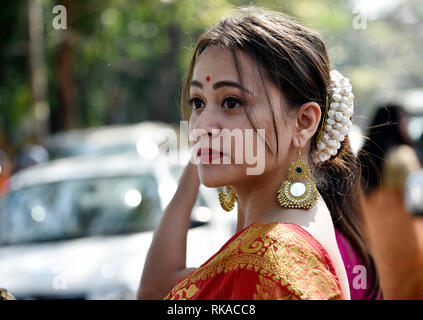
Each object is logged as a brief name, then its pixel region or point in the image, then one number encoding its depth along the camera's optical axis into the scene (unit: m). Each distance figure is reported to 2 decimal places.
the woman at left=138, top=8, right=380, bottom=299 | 1.23
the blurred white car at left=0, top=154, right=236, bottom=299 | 3.72
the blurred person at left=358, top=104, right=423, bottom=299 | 3.19
